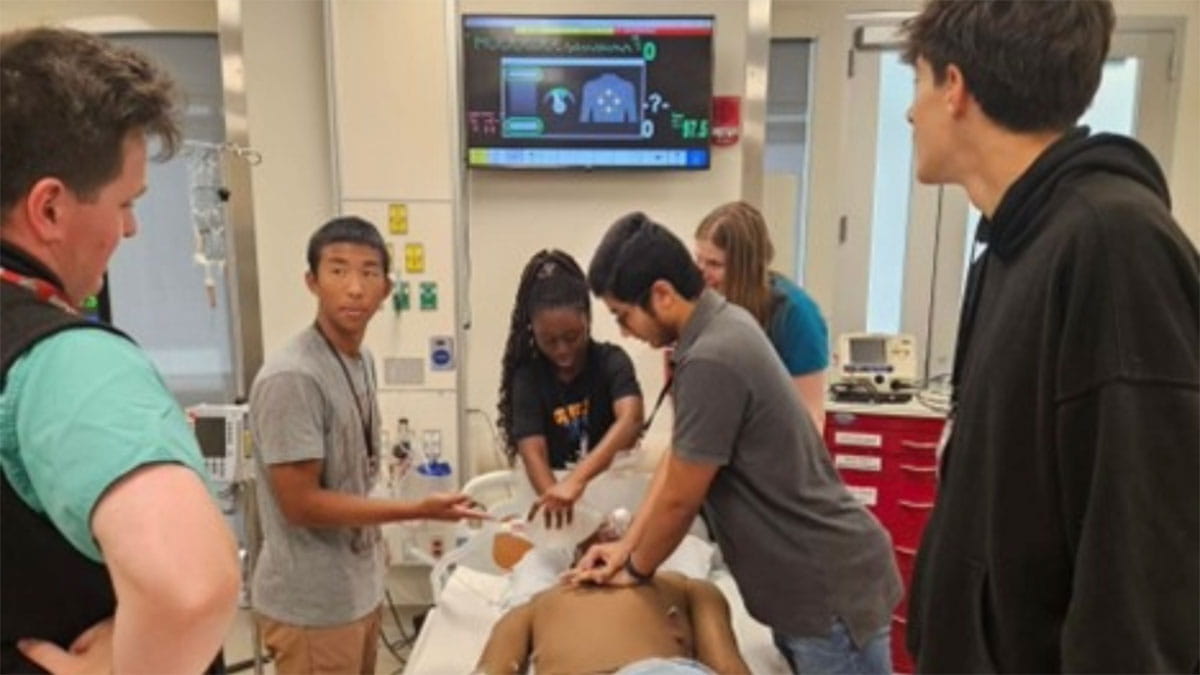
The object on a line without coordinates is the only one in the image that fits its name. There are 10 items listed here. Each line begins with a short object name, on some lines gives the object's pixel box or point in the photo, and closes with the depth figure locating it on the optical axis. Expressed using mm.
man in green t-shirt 687
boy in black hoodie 848
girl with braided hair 2396
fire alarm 3047
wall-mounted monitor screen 2934
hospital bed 2000
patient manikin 1739
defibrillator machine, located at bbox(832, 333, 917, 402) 3100
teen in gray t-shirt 1646
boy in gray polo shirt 1542
